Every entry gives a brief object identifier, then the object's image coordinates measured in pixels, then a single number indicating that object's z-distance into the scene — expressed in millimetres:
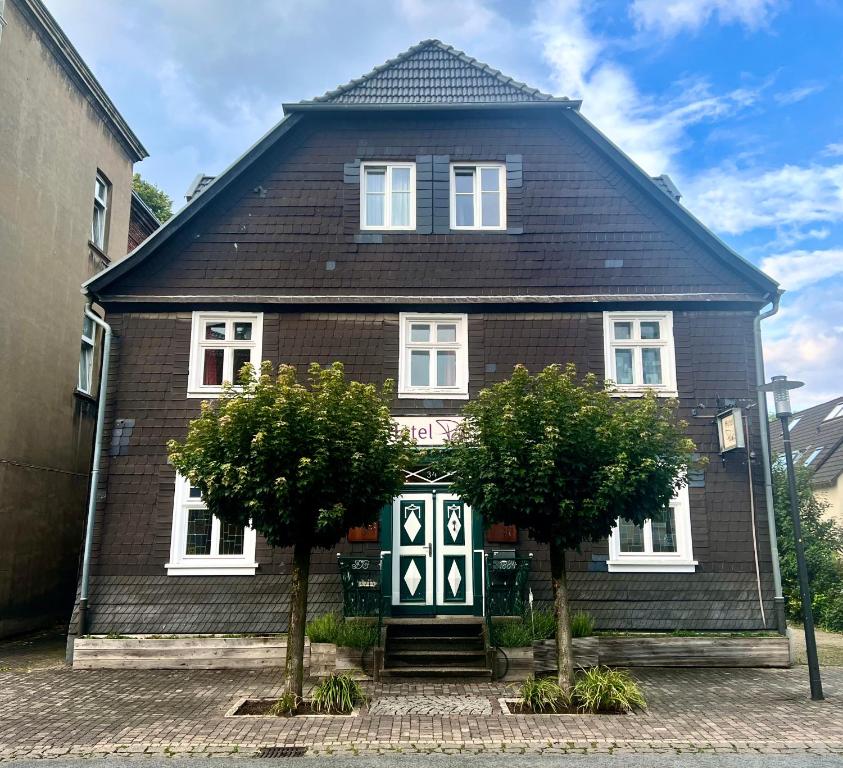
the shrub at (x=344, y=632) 10328
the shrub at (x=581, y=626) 10914
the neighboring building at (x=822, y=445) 22594
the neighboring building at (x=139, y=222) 19938
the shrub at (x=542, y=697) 8695
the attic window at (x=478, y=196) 13172
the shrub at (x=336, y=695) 8619
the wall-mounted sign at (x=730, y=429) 11609
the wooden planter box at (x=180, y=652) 11102
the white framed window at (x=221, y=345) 12594
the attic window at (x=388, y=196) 13164
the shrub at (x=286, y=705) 8523
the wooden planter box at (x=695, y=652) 11180
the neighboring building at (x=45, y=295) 13922
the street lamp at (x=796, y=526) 9219
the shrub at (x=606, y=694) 8648
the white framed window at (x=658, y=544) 11859
